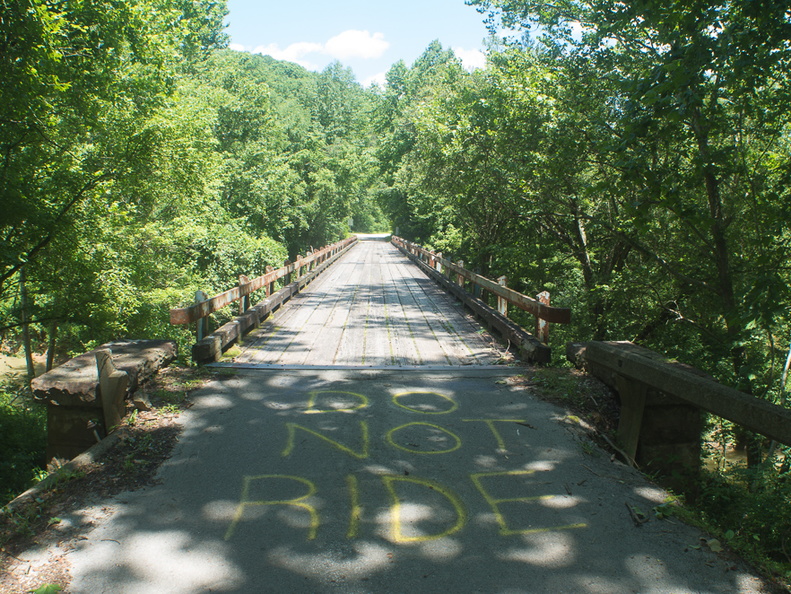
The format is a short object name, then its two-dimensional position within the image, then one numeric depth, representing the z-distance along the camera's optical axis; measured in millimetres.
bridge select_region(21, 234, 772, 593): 2875
